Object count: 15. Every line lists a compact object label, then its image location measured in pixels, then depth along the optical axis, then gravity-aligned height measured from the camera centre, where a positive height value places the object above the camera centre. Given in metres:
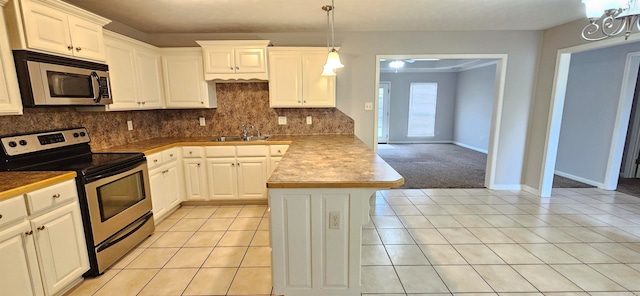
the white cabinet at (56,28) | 1.86 +0.62
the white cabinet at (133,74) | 2.70 +0.40
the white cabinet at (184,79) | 3.46 +0.40
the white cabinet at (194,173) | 3.39 -0.78
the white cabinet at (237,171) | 3.41 -0.77
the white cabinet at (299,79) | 3.49 +0.39
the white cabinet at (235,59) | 3.37 +0.63
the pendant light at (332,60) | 2.50 +0.44
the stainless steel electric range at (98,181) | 1.99 -0.56
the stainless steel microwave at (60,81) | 1.92 +0.23
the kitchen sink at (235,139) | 3.70 -0.39
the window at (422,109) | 8.65 +0.00
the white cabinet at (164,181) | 2.88 -0.80
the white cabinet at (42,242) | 1.53 -0.81
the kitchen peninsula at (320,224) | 1.68 -0.72
